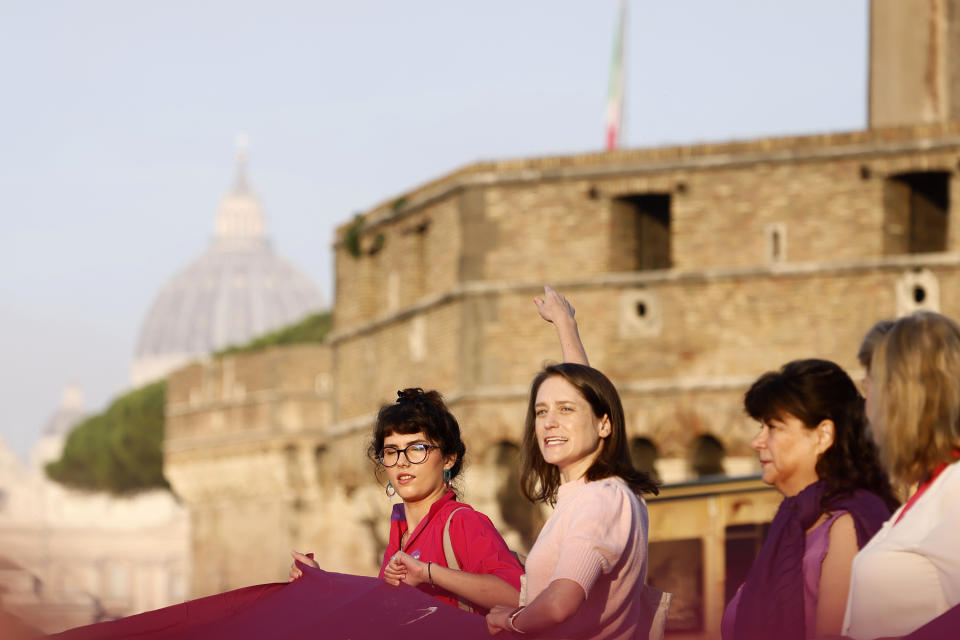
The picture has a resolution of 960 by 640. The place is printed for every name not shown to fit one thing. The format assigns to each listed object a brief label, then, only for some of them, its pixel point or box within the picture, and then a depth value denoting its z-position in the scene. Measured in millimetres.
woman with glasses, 6227
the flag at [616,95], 40262
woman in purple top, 6122
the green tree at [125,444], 78568
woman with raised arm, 5662
